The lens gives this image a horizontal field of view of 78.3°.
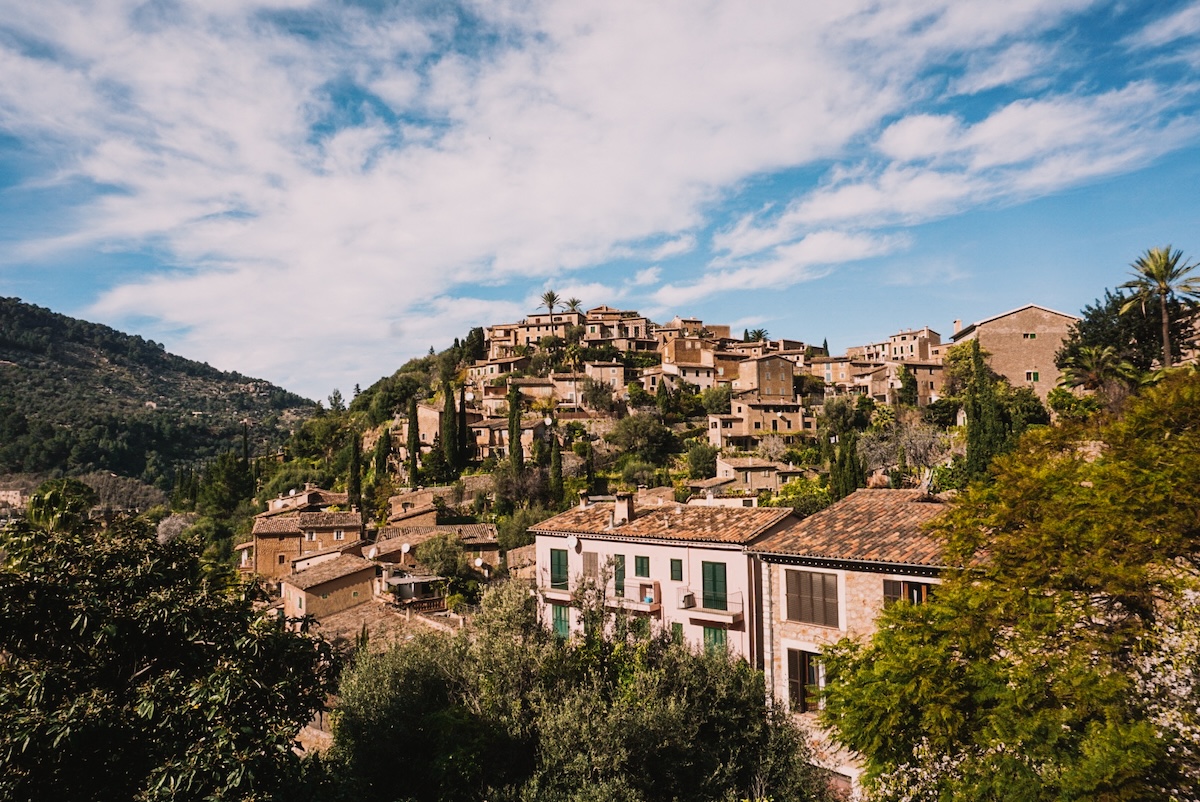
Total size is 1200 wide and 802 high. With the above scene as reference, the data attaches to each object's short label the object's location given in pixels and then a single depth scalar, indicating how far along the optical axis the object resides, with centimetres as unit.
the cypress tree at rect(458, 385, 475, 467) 7806
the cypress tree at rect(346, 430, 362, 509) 6952
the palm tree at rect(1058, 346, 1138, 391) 4154
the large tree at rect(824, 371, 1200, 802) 1144
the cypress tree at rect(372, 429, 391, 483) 8175
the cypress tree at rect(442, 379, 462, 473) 7625
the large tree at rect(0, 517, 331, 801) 966
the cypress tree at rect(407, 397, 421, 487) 7550
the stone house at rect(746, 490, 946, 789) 1839
